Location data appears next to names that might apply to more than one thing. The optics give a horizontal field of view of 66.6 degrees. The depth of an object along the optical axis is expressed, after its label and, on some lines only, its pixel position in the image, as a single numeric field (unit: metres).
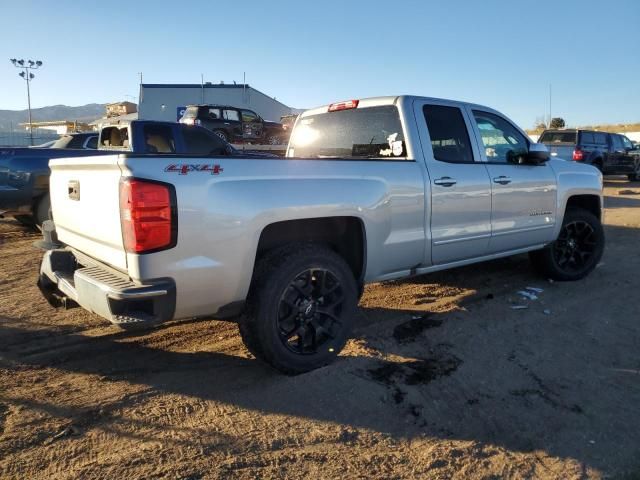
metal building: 36.72
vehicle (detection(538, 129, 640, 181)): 17.05
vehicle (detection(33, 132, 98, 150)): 9.79
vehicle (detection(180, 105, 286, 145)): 21.28
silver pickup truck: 2.73
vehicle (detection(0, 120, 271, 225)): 7.04
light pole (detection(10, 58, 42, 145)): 51.75
